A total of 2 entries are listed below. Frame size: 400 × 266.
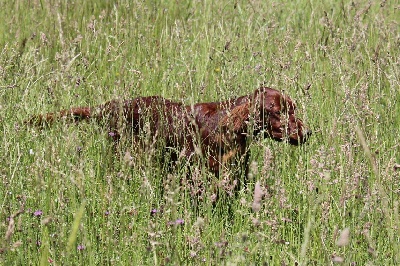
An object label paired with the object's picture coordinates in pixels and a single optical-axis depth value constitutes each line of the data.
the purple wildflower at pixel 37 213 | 4.51
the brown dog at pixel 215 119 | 6.70
